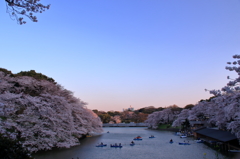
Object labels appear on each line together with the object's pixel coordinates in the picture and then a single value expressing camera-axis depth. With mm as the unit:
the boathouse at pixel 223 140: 21781
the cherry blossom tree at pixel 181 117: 56431
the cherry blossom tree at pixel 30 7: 6836
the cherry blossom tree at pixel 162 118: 69000
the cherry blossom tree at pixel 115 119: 101250
